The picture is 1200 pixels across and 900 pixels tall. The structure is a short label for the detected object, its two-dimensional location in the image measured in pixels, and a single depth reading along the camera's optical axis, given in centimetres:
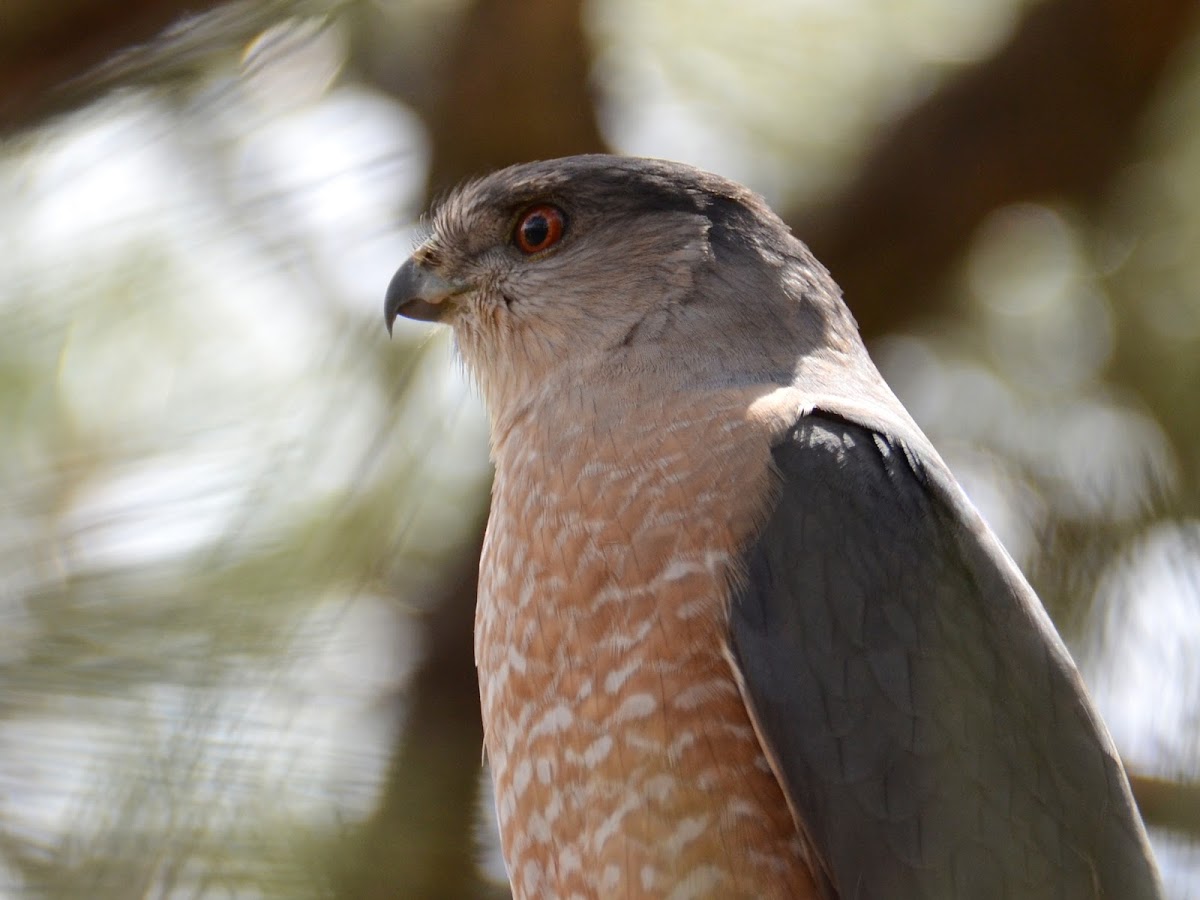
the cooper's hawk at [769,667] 565
